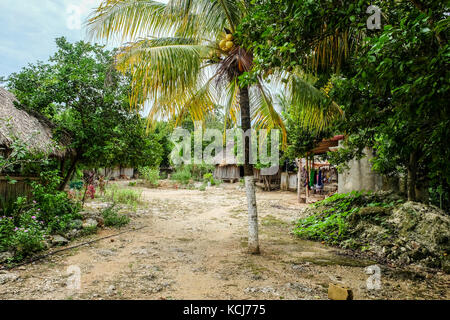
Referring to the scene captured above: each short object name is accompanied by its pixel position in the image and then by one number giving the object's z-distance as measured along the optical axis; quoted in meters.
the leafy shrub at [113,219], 6.73
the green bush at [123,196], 10.26
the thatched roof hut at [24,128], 5.30
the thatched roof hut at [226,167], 23.14
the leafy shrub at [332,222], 5.88
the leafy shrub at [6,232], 4.27
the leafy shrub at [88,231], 5.77
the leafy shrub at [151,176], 19.70
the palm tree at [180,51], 4.22
